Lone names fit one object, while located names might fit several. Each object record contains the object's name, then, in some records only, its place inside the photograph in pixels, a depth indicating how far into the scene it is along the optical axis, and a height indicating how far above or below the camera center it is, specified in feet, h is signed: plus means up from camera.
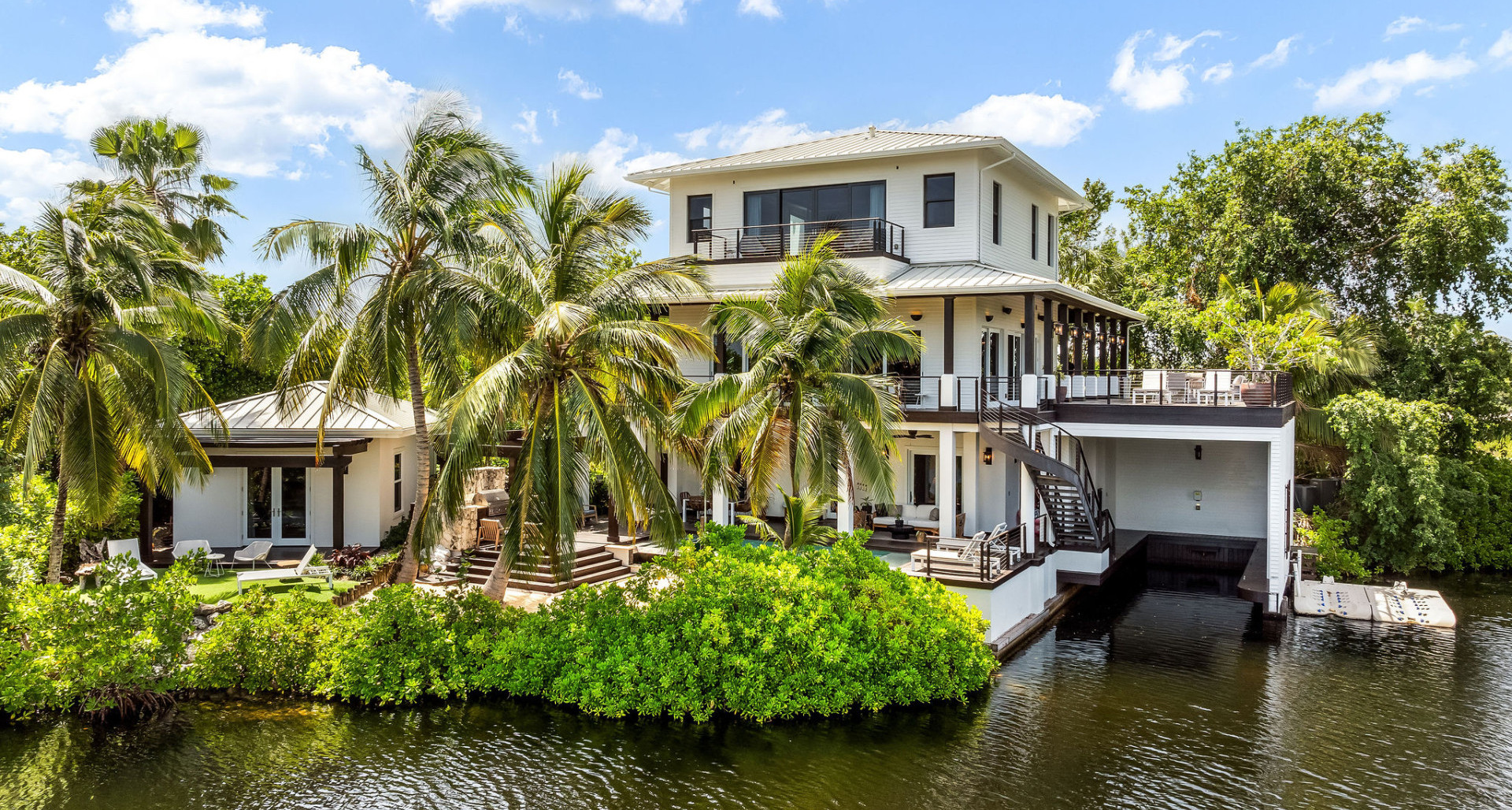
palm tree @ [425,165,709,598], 46.11 +2.09
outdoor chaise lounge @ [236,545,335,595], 61.05 -10.92
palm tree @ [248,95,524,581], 50.98 +7.85
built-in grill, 67.77 -7.02
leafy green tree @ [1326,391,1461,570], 77.20 -5.78
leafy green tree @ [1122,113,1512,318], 88.63 +18.43
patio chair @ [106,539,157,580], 62.54 -9.76
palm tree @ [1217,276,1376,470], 84.79 +5.37
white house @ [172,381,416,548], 72.69 -7.03
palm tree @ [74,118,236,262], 90.53 +21.76
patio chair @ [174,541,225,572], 65.41 -10.14
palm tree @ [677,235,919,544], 50.80 +0.46
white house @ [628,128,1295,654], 63.21 +1.32
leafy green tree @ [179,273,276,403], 91.50 +4.25
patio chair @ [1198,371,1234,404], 66.49 +1.42
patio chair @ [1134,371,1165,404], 70.95 +1.53
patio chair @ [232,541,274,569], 65.77 -10.33
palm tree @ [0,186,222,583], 49.39 +1.72
